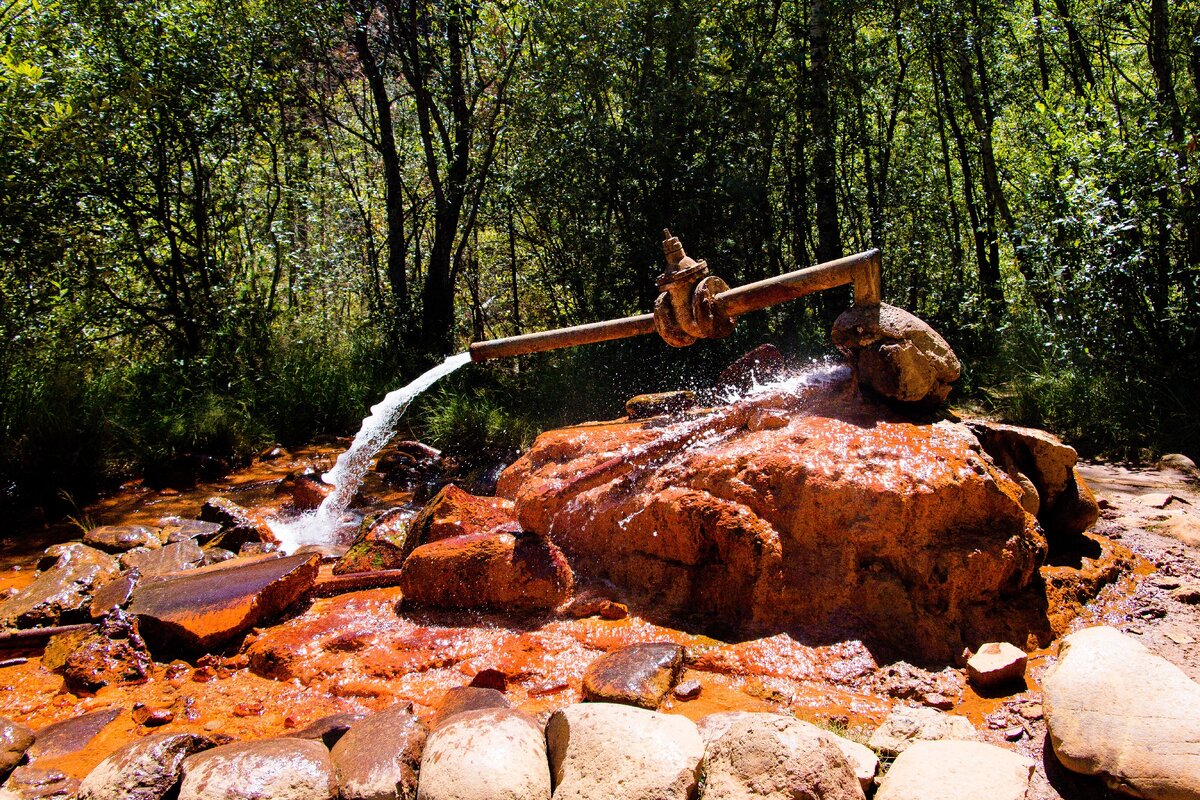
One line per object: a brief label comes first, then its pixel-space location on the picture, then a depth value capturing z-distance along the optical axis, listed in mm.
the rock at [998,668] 2664
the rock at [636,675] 2734
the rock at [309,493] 6191
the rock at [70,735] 2803
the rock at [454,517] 4148
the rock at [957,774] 2014
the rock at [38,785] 2480
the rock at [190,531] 5270
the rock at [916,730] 2377
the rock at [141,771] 2320
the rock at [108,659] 3340
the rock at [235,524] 5125
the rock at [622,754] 2148
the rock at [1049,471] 3490
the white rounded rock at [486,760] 2213
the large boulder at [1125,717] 2004
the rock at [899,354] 3465
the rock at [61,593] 3965
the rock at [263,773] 2258
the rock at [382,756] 2285
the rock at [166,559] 4484
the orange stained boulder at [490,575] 3557
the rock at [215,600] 3549
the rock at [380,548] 4426
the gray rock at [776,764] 2061
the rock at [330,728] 2689
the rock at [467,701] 2771
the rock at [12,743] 2625
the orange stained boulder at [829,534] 2996
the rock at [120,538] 5066
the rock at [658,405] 4785
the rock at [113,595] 3820
